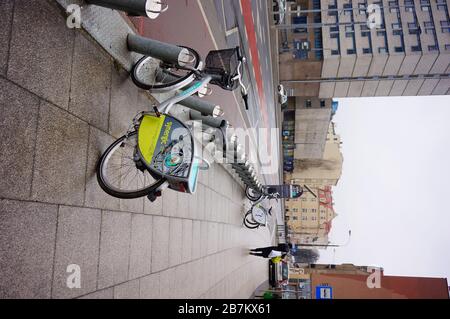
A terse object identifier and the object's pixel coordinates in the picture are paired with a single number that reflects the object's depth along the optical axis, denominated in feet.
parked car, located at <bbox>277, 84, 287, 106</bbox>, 57.54
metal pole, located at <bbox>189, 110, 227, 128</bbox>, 16.58
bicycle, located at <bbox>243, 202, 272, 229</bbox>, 42.16
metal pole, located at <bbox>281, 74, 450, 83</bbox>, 128.67
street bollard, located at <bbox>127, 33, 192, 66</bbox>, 12.59
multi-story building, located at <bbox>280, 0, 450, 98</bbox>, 120.47
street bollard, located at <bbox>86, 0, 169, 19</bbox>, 10.43
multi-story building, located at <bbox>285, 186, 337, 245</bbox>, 274.36
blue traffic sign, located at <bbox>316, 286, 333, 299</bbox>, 51.21
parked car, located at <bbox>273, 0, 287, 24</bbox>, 72.79
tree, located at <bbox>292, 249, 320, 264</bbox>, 232.43
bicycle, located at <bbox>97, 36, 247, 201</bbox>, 10.89
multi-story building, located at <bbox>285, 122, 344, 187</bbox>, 231.50
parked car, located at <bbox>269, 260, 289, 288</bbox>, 66.08
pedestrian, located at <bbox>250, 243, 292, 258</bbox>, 45.05
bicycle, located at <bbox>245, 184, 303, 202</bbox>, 51.67
